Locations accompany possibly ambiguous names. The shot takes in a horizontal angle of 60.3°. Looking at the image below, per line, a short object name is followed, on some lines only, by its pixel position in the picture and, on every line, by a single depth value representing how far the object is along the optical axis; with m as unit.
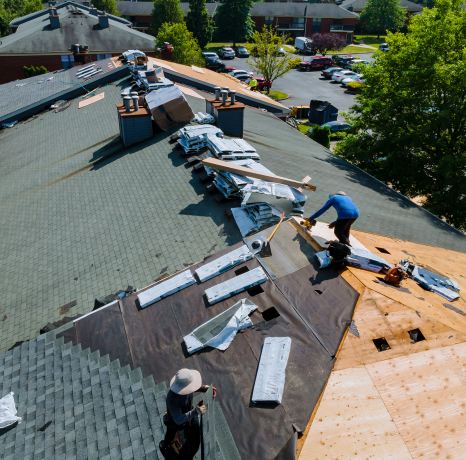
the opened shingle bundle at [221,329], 8.02
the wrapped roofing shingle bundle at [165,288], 9.34
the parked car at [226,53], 72.12
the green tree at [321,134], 31.14
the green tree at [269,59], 49.94
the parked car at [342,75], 60.72
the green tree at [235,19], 80.38
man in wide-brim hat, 5.53
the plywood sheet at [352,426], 6.06
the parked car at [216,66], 63.50
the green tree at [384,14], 87.80
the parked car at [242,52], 75.19
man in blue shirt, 9.36
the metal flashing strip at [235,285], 8.95
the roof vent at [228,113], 17.81
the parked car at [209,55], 66.81
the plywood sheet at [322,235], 9.87
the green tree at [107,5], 78.81
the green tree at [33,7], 81.11
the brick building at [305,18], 87.19
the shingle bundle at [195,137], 15.79
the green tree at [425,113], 21.20
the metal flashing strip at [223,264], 9.57
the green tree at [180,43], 47.78
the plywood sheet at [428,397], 6.18
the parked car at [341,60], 68.44
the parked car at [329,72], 63.42
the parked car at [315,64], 68.50
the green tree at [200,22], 72.88
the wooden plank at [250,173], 11.82
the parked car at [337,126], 40.88
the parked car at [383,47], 75.22
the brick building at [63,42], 45.94
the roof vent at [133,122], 17.72
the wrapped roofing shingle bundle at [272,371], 6.93
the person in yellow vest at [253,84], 47.22
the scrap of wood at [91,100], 25.58
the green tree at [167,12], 70.56
